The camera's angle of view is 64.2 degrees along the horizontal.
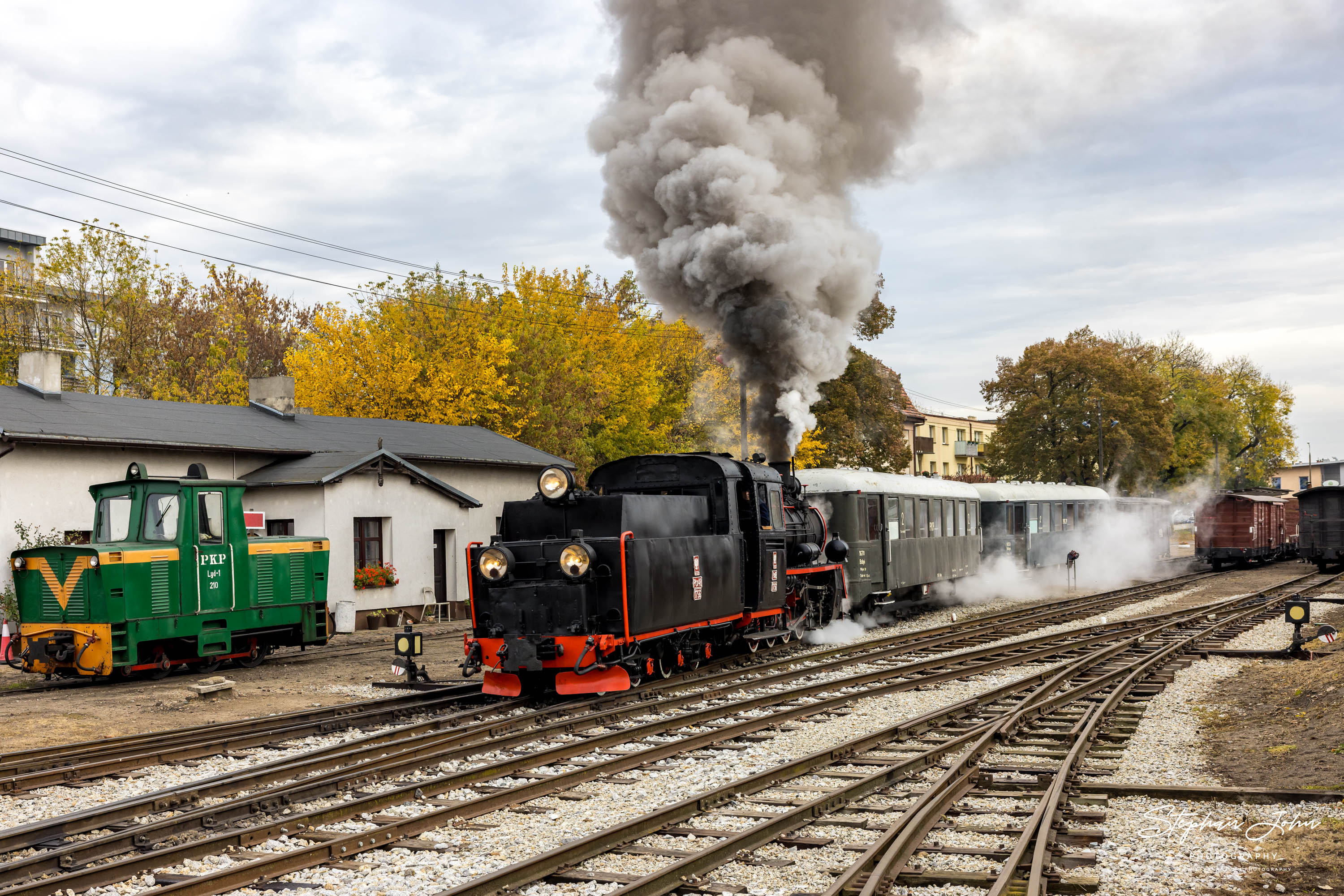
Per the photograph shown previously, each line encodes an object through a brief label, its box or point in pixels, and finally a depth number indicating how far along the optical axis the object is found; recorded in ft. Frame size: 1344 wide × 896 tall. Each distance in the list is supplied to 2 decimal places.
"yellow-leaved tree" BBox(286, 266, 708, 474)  107.14
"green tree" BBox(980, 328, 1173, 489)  171.63
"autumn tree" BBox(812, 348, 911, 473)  134.31
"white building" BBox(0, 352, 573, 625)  58.44
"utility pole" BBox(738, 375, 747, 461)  61.52
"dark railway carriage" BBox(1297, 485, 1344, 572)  110.42
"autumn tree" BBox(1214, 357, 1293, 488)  241.76
